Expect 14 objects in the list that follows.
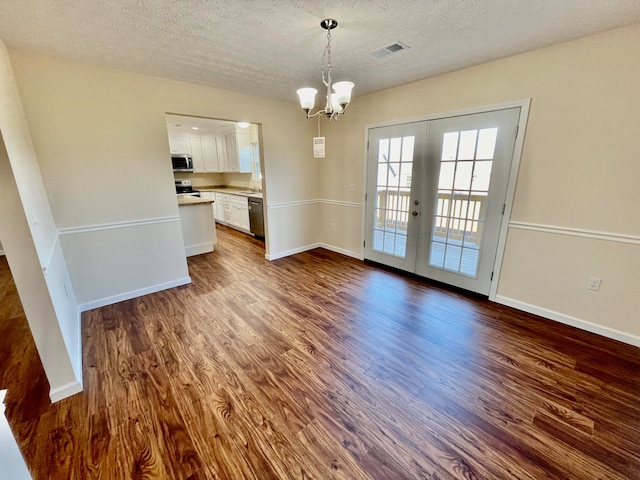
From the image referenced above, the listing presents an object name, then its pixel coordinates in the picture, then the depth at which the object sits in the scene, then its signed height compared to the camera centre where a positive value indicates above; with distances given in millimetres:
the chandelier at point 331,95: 1879 +550
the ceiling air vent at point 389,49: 2195 +1003
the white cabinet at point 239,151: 6180 +468
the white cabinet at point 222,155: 6657 +413
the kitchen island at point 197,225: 4371 -890
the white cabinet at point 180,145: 6464 +639
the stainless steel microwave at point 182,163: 6250 +210
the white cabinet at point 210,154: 6883 +446
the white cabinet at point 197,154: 6773 +446
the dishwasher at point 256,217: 5207 -895
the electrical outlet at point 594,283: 2299 -973
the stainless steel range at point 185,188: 6840 -403
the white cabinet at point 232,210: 5801 -892
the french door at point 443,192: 2719 -262
